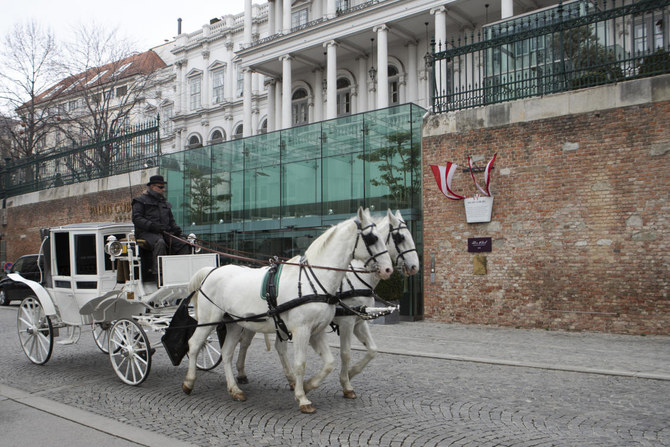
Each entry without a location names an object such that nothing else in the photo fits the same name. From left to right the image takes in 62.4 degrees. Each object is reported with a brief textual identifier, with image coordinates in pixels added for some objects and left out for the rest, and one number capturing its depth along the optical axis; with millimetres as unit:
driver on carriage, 7848
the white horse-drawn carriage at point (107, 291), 7559
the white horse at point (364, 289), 6289
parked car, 20359
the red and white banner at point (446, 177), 14102
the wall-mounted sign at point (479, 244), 13458
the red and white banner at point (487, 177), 13469
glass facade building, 15664
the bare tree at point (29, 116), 31609
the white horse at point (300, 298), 5961
